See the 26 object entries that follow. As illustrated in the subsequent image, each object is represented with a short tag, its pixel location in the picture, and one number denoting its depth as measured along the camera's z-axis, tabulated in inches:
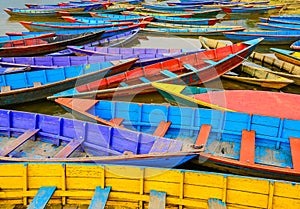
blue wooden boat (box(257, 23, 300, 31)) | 830.4
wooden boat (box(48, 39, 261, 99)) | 430.6
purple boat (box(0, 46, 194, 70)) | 524.4
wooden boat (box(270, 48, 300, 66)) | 539.6
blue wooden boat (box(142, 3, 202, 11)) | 1282.0
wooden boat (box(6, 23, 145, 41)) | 764.6
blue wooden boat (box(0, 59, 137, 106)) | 428.8
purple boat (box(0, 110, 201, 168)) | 246.7
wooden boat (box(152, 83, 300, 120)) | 334.7
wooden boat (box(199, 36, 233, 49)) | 655.5
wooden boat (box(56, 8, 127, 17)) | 1141.1
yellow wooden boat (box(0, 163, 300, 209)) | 214.2
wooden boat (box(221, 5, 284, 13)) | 1211.2
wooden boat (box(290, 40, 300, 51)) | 599.2
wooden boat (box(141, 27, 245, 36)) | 812.0
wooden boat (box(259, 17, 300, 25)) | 910.5
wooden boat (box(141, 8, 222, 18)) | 1130.0
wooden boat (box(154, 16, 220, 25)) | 941.8
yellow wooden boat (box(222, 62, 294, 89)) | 465.4
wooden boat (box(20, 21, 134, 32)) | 840.6
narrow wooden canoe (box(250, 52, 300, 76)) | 509.8
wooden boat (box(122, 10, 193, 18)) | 1074.1
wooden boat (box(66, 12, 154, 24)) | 960.0
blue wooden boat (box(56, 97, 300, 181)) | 271.4
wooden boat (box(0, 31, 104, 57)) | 624.3
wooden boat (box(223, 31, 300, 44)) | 743.7
